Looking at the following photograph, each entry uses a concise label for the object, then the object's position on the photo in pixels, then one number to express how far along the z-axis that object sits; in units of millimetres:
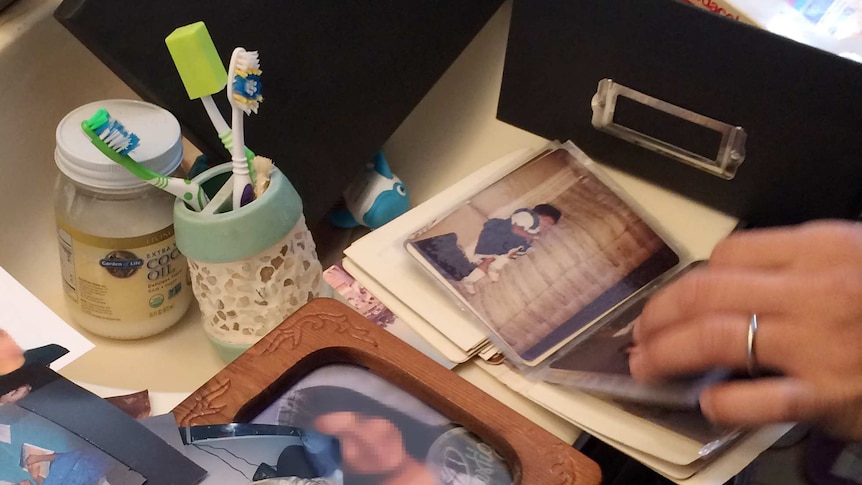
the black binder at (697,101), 548
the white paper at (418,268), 549
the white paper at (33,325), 488
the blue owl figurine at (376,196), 668
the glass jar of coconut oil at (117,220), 521
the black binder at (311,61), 528
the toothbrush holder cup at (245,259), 500
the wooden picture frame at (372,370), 429
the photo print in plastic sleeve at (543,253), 552
